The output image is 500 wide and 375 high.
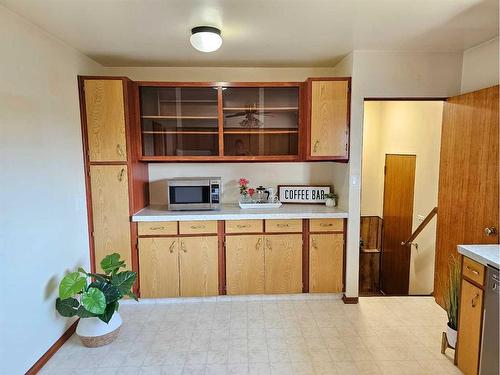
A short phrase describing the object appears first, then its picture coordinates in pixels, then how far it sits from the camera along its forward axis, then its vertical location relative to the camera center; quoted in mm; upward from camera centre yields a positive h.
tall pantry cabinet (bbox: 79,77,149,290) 2854 -11
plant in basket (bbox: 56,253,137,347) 2248 -1051
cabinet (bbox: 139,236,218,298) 3047 -1054
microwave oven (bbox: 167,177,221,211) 3189 -333
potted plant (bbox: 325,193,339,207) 3404 -436
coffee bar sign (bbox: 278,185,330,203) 3543 -372
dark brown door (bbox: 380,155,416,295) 3926 -830
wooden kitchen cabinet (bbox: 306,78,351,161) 2975 +419
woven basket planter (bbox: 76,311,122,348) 2381 -1339
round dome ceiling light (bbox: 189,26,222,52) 2188 +895
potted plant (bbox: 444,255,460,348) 2240 -1104
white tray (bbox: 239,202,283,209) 3348 -482
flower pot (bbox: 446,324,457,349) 2237 -1307
